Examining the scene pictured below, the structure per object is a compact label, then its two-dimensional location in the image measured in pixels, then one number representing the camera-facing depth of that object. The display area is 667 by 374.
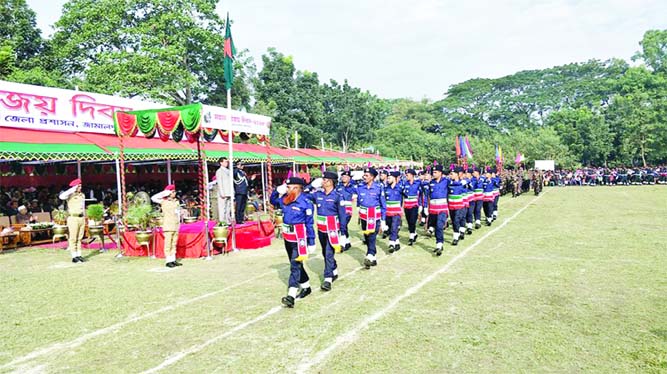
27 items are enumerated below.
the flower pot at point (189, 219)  11.61
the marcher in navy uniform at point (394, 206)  9.87
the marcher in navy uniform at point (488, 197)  13.94
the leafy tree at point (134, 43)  24.98
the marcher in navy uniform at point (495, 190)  14.73
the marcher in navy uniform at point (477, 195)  13.01
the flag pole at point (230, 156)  10.50
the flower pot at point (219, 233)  9.98
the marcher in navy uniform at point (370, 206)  8.30
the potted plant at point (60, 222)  11.94
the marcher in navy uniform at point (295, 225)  6.19
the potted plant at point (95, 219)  10.91
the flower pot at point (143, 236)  9.98
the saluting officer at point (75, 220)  9.98
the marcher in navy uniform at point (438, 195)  9.80
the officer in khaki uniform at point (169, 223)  9.18
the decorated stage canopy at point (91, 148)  12.72
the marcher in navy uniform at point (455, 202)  10.59
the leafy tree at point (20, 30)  26.95
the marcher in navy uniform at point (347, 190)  10.39
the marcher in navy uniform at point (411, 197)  10.60
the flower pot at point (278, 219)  12.68
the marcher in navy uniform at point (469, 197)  11.76
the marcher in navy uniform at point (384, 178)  12.23
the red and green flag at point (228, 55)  10.79
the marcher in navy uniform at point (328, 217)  7.00
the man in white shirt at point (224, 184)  11.90
